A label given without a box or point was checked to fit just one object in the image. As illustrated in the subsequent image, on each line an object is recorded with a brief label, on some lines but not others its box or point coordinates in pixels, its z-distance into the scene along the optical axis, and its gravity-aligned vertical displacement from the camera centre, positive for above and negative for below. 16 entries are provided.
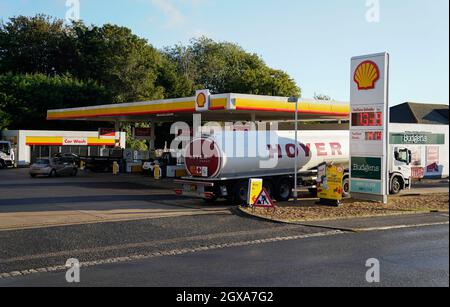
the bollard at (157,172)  34.22 -1.40
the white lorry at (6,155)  44.91 -0.51
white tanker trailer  21.23 -0.48
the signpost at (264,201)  17.95 -1.67
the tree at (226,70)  69.12 +12.09
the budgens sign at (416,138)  33.75 +0.91
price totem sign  20.47 +0.99
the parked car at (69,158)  37.92 -0.62
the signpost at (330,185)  19.92 -1.28
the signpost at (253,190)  18.69 -1.38
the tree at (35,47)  68.38 +13.23
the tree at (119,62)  65.56 +11.11
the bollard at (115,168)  39.38 -1.33
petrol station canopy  28.14 +2.57
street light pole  20.41 -0.07
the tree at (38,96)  55.72 +5.77
